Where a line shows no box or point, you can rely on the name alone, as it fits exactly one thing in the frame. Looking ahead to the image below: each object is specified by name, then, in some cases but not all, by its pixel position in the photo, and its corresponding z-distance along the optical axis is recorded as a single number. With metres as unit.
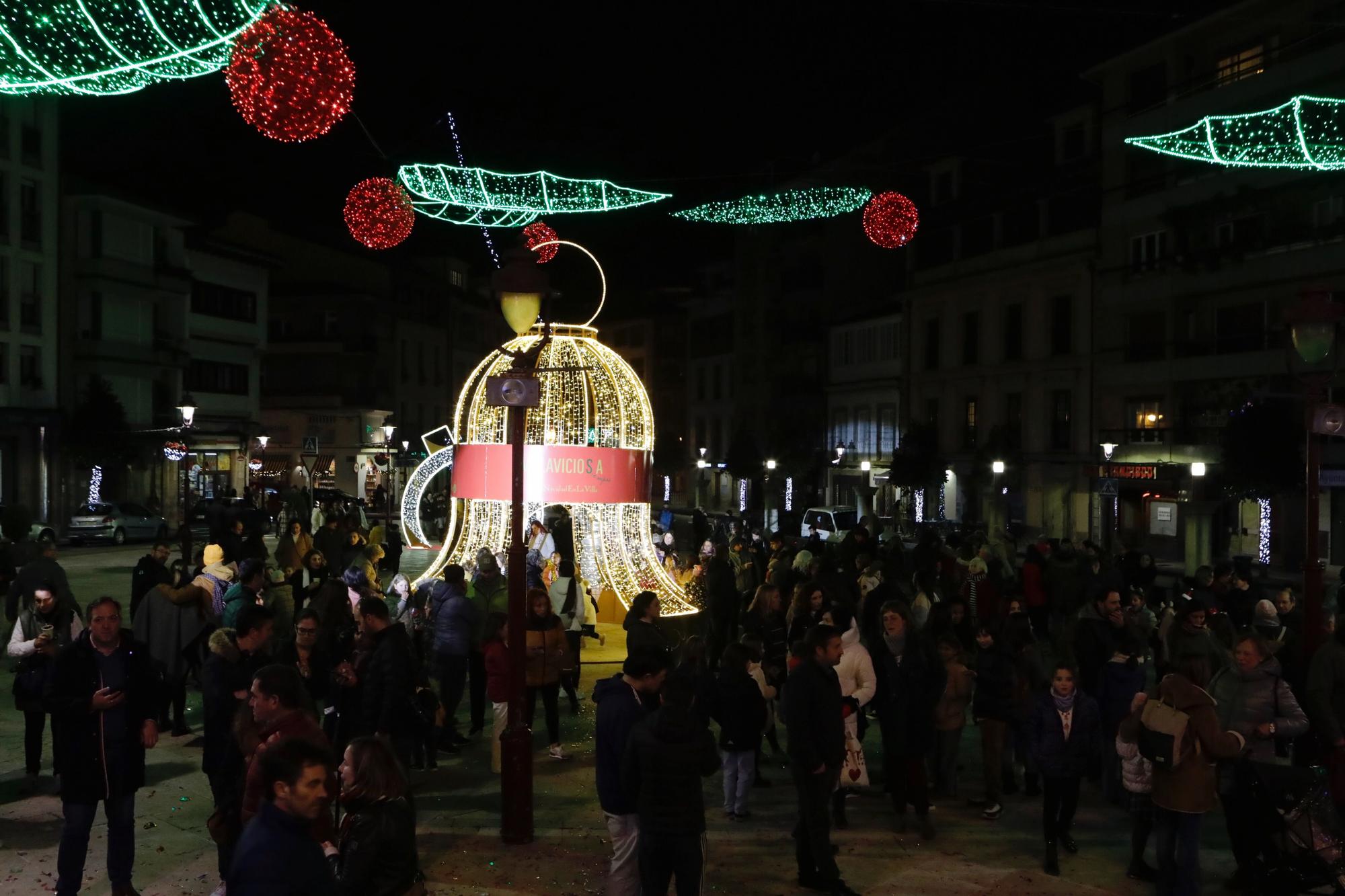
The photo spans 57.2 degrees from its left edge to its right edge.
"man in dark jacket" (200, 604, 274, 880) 6.85
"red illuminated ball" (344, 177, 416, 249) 16.06
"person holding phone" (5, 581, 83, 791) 7.38
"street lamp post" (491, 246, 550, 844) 7.86
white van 33.38
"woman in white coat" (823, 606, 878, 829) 8.31
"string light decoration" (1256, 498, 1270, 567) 29.77
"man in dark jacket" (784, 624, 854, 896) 7.00
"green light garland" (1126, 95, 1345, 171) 19.22
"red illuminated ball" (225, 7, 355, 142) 9.36
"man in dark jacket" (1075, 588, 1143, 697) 9.42
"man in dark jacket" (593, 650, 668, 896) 6.10
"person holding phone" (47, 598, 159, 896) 6.32
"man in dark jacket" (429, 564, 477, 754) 10.67
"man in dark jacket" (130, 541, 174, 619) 12.52
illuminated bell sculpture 15.52
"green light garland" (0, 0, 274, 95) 8.55
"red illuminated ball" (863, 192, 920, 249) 21.27
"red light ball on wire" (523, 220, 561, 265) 18.67
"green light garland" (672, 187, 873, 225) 19.36
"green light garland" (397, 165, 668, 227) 15.52
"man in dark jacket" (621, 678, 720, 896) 5.66
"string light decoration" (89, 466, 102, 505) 40.59
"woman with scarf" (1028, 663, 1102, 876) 7.51
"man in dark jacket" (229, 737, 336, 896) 3.59
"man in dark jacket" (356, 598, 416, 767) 7.73
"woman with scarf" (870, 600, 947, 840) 8.34
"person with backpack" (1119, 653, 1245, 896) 6.46
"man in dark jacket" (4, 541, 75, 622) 11.81
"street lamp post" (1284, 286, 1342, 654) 9.05
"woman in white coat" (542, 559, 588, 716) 13.36
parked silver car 33.53
